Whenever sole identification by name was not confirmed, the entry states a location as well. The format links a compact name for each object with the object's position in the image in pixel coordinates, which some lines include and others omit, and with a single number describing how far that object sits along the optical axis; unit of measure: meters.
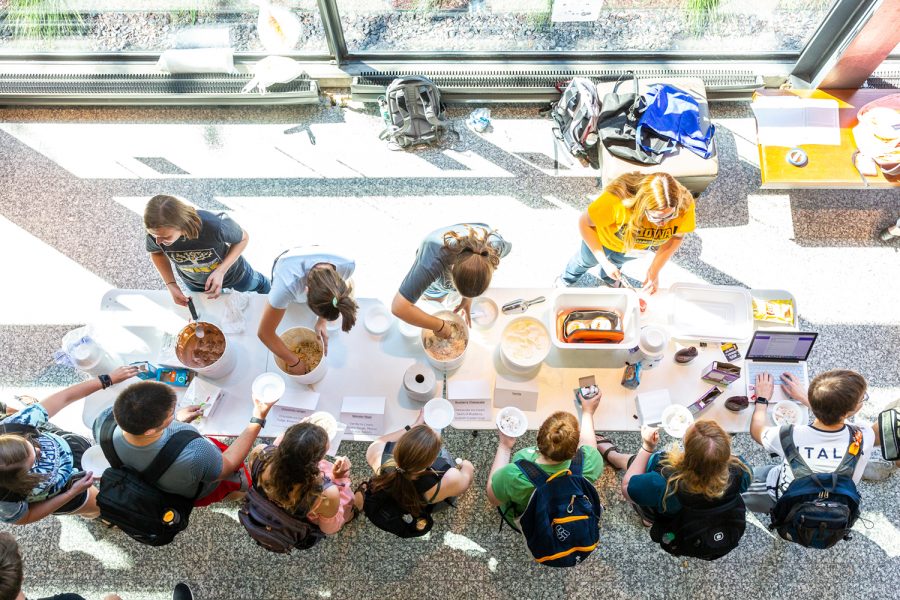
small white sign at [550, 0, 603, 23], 4.15
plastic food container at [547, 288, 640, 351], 2.77
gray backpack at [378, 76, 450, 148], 4.33
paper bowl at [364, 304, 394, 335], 2.92
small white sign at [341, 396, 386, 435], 2.76
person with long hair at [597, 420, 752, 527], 2.38
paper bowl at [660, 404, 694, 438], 2.66
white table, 2.82
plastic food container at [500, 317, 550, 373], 2.79
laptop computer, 2.77
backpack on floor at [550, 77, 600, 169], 4.10
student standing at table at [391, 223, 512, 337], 2.47
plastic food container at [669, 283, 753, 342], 2.92
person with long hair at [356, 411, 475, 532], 2.39
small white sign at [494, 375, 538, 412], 2.80
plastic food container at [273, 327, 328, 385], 2.80
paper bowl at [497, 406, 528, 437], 2.71
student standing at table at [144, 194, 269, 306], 2.66
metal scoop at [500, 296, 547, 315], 2.98
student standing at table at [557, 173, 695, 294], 2.77
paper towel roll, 2.74
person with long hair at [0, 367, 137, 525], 2.38
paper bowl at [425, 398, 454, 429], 2.68
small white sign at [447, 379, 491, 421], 2.78
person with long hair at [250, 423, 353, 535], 2.29
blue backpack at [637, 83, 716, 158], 3.91
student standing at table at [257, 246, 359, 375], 2.44
